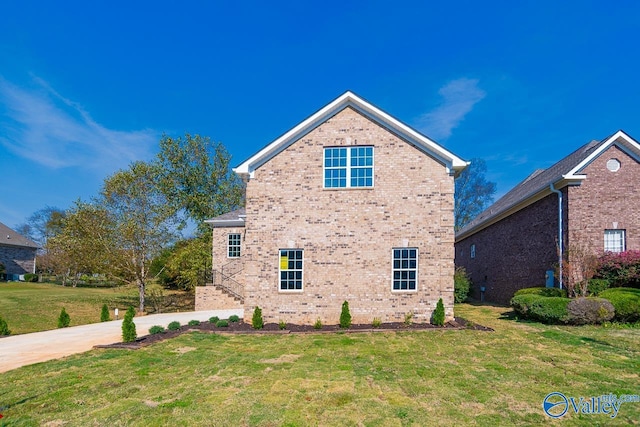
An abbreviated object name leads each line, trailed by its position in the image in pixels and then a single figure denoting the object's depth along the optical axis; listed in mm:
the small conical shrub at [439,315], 12023
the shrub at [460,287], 21047
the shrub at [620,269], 13648
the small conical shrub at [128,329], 10070
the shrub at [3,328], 12781
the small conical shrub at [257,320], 12305
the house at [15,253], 39781
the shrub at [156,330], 11484
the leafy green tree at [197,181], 32281
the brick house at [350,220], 12617
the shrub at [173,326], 12164
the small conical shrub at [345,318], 12133
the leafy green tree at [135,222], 20984
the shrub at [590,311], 11797
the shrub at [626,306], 11766
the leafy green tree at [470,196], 43219
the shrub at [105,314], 15805
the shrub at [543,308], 12161
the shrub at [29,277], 39788
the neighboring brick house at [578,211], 14844
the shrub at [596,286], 13930
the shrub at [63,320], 14562
